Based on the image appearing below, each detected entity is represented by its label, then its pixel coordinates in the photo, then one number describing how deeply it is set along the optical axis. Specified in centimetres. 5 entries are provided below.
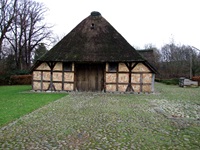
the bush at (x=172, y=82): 2765
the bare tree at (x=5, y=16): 2708
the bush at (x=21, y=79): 2714
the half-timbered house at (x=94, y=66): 1559
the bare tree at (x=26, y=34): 3105
